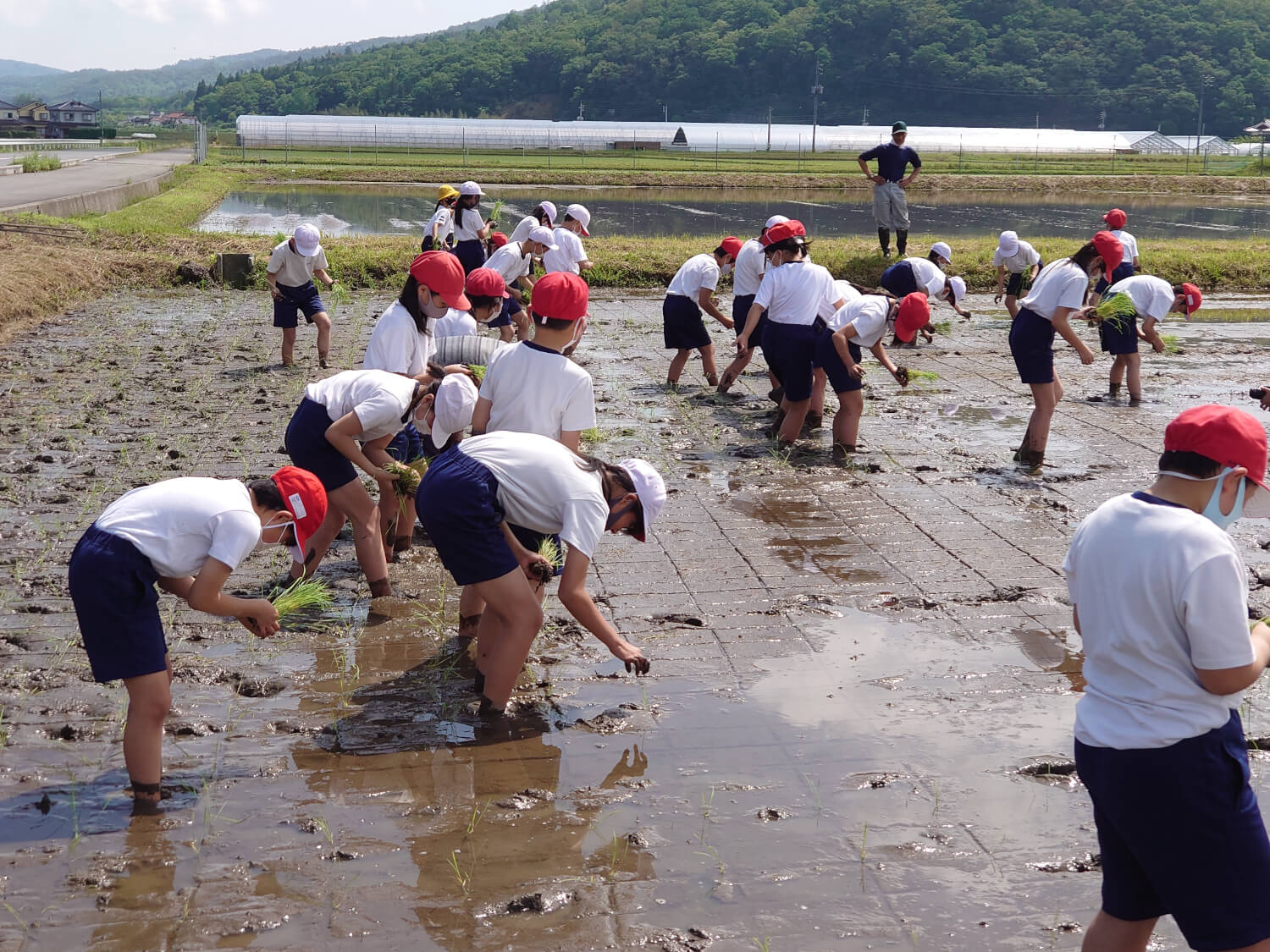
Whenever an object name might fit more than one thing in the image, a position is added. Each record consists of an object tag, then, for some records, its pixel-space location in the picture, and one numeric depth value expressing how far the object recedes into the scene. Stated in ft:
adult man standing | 58.03
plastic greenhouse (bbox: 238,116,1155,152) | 199.82
